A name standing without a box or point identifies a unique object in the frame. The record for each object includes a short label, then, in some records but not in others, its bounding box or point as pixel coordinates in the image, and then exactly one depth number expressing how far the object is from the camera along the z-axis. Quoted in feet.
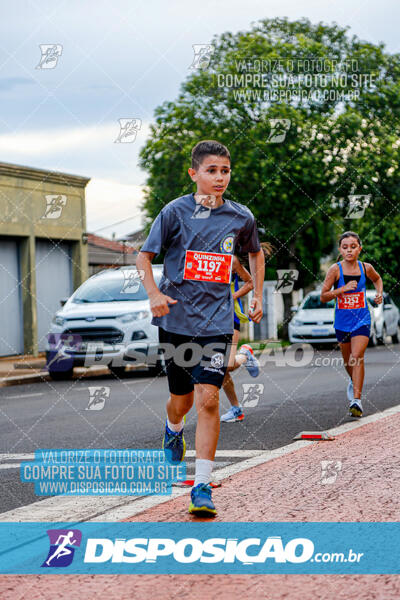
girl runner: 29.27
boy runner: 15.78
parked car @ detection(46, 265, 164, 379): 51.13
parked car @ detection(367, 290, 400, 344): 88.92
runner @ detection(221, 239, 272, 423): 25.77
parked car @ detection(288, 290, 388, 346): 83.41
